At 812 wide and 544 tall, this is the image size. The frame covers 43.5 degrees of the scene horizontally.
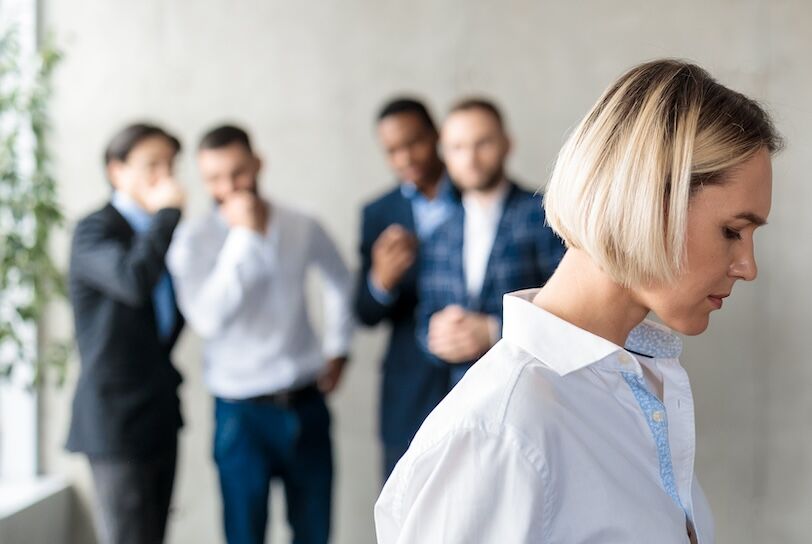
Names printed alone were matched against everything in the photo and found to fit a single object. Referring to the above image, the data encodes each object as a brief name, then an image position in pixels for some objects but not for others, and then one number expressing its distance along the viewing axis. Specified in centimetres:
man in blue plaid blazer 296
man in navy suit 323
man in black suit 299
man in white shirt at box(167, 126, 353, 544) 332
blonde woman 90
